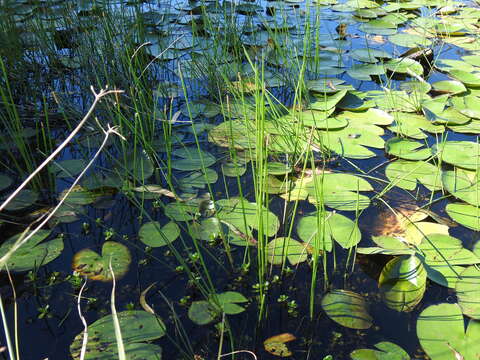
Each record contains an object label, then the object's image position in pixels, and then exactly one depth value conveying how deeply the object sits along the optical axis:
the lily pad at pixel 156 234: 1.23
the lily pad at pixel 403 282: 1.06
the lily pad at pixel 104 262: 1.13
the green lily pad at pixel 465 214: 1.27
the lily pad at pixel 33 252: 1.15
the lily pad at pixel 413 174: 1.43
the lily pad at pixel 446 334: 0.93
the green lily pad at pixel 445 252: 1.15
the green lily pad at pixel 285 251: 1.17
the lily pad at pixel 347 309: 1.01
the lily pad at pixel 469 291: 1.01
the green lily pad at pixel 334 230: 1.21
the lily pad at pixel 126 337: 0.92
